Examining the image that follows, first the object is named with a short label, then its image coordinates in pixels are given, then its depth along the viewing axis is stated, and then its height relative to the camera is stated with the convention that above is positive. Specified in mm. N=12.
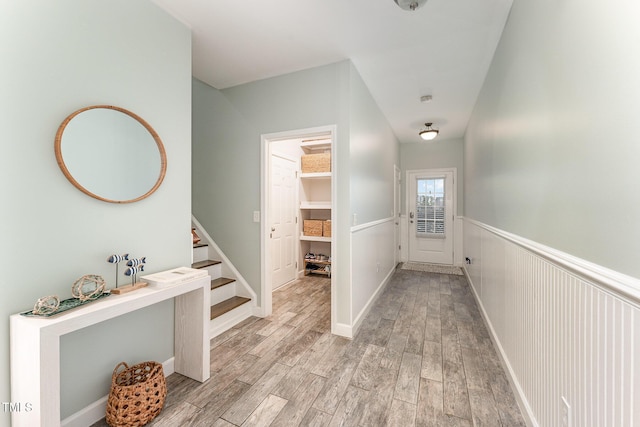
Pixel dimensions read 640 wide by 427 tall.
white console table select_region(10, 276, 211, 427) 1103 -594
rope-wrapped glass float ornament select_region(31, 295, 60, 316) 1190 -432
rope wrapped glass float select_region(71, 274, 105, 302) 1353 -401
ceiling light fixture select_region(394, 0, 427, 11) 1674 +1310
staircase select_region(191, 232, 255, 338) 2695 -910
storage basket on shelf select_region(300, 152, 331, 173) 4422 +818
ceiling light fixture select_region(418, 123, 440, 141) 4507 +1324
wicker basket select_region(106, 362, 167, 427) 1441 -1036
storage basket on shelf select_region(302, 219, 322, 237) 4535 -267
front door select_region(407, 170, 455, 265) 5609 -79
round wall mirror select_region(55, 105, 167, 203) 1399 +337
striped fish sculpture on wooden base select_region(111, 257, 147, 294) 1502 -361
